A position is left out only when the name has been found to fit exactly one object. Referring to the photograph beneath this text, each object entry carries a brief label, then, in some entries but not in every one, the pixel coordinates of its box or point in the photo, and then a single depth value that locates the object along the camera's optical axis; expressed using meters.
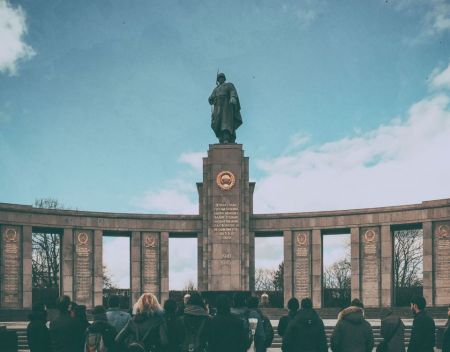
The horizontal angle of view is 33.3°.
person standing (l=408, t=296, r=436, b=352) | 11.66
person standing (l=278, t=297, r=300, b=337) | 12.86
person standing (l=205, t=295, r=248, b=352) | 9.48
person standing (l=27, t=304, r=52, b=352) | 11.49
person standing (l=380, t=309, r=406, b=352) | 12.16
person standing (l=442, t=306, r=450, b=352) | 12.80
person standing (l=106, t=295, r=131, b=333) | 10.55
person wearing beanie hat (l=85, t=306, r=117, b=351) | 10.29
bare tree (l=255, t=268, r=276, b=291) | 108.62
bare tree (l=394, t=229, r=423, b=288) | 53.03
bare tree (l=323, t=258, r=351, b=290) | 72.50
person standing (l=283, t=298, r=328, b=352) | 10.99
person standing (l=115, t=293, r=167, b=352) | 10.09
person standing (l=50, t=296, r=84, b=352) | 11.20
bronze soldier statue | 34.97
